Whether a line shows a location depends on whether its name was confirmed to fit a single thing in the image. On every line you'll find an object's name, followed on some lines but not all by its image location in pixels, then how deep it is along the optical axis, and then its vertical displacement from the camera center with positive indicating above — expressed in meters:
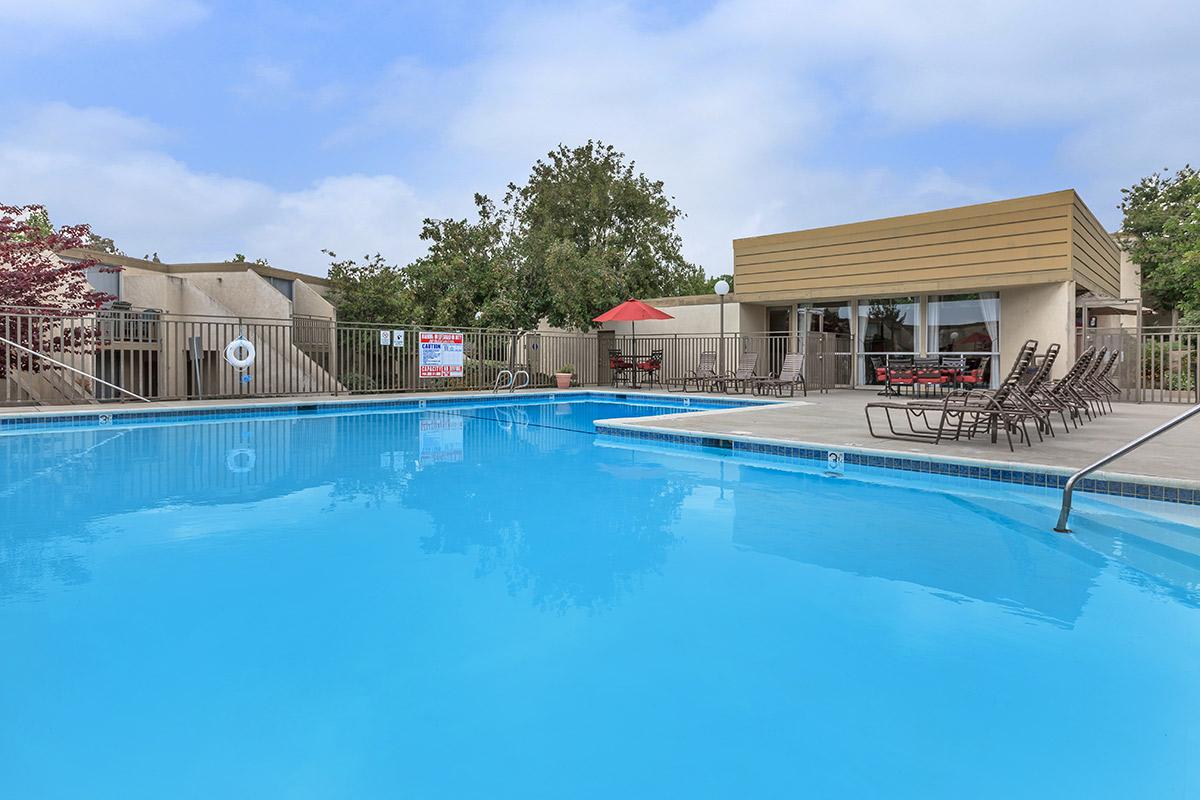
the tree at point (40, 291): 10.92 +1.62
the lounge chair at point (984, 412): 6.03 -0.26
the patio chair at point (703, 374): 14.70 +0.18
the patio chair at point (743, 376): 13.85 +0.13
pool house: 12.59 +1.94
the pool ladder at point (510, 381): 15.72 +0.03
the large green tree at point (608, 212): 28.44 +7.04
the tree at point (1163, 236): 19.16 +4.54
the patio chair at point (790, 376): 13.30 +0.12
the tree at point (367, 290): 18.56 +2.49
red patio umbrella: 15.46 +1.53
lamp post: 14.72 +1.92
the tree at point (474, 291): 16.50 +2.22
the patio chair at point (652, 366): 16.34 +0.38
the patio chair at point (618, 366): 16.71 +0.39
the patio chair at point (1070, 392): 7.18 -0.11
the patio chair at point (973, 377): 11.90 +0.09
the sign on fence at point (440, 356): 14.74 +0.57
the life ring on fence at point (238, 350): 12.12 +0.53
